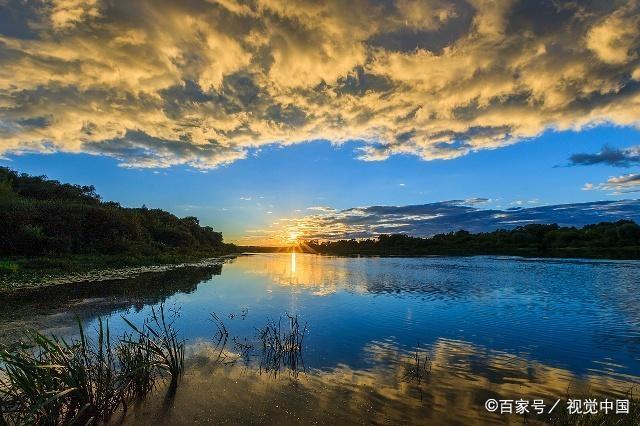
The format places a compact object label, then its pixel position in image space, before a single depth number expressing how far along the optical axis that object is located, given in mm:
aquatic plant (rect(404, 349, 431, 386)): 11453
